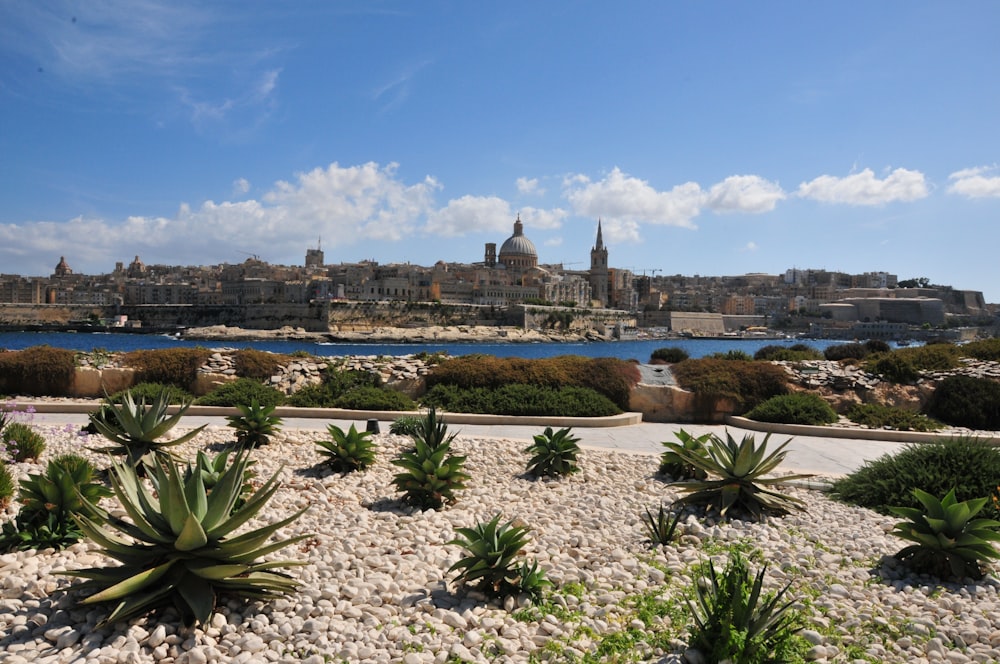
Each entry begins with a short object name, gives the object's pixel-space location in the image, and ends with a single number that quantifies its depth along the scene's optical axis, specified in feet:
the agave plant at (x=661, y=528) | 17.57
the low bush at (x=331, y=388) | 40.71
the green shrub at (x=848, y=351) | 66.08
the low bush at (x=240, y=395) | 39.14
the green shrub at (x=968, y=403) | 39.88
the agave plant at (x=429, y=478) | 20.62
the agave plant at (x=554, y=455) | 24.99
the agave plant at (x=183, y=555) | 12.17
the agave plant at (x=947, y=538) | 14.94
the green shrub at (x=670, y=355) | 67.82
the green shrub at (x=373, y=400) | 39.40
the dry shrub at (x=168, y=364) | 45.01
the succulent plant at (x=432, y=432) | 25.45
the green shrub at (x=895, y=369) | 45.62
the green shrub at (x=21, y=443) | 22.84
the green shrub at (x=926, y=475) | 20.35
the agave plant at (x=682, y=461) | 23.36
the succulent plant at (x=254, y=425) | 27.58
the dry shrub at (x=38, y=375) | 44.52
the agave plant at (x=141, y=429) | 21.70
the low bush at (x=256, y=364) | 45.91
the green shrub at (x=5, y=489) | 17.72
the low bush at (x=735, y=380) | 42.22
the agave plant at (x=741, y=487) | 19.86
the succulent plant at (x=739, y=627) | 11.02
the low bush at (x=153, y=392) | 37.72
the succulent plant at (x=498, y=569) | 14.14
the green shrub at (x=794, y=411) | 37.65
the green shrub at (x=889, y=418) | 36.73
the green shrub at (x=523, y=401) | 39.32
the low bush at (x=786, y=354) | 60.54
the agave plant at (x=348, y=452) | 24.52
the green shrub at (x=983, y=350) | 53.05
